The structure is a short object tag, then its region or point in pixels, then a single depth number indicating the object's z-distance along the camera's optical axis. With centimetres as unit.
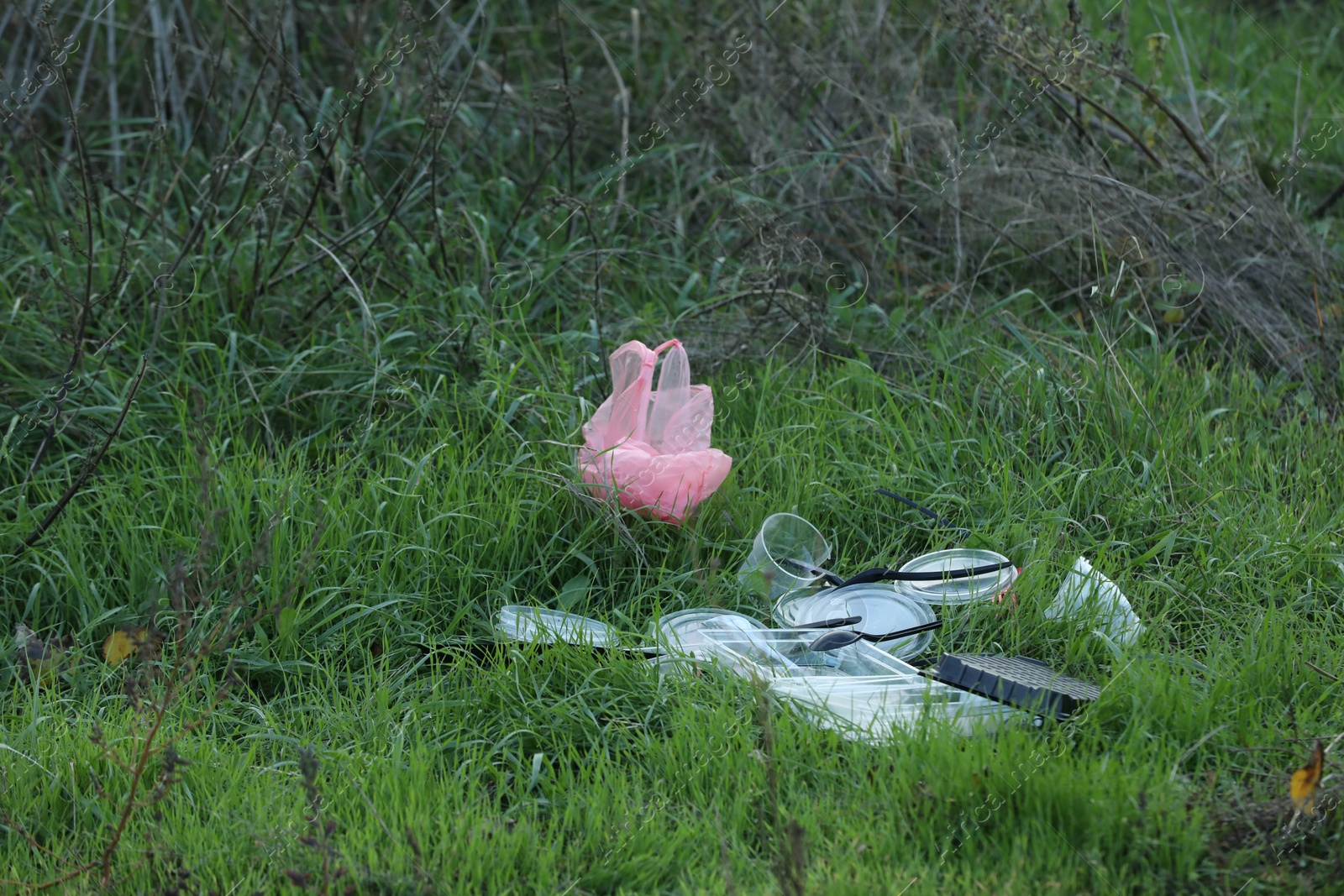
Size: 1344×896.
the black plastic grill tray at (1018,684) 445
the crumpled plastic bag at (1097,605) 515
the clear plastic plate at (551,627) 512
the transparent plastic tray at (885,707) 442
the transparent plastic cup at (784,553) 555
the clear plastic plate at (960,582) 534
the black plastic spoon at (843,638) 509
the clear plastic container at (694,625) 517
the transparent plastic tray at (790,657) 493
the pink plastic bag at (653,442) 585
